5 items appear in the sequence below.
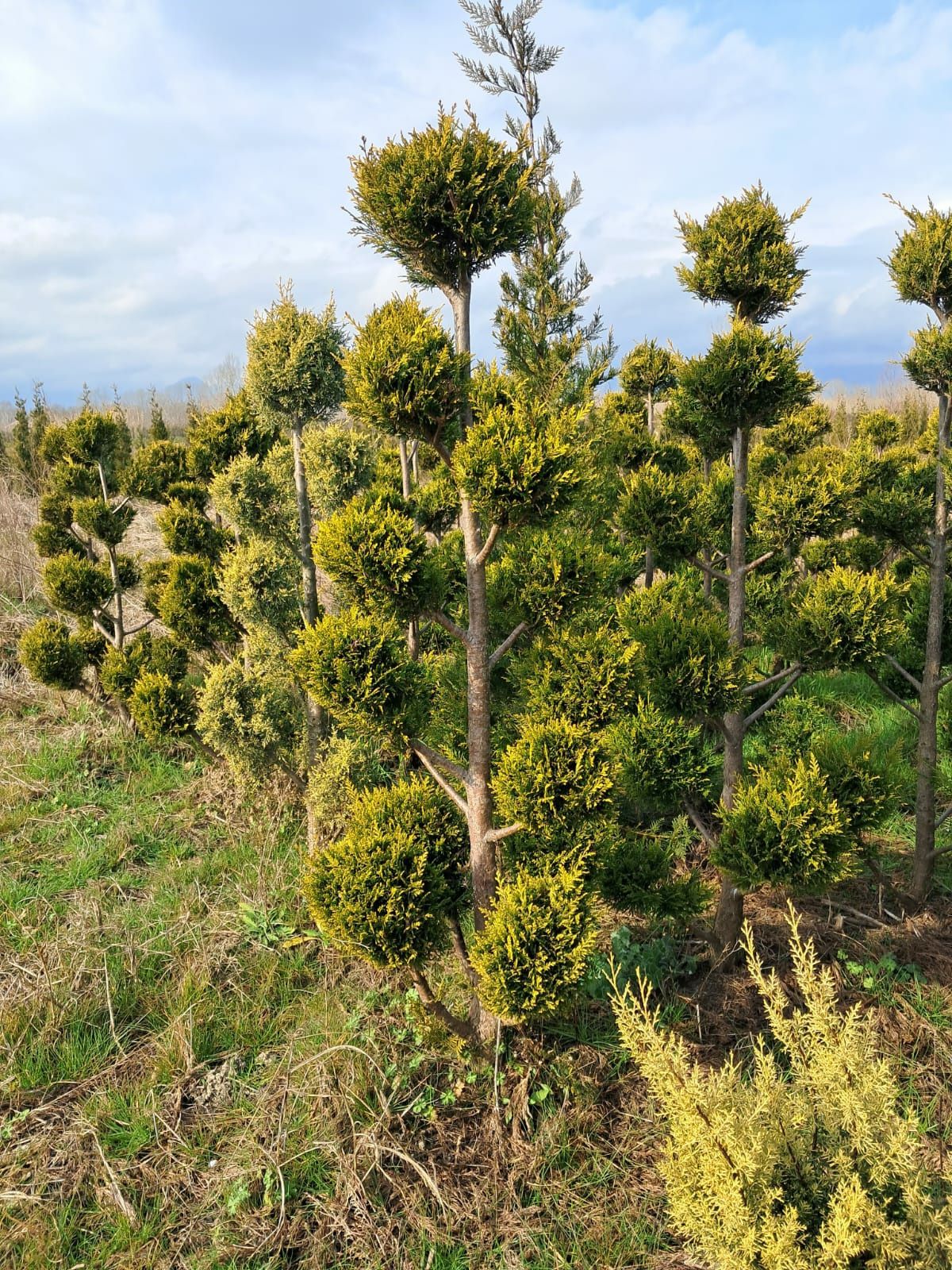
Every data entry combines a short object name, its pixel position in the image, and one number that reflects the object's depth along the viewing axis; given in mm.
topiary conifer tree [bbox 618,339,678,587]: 9148
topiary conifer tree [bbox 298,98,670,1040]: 3189
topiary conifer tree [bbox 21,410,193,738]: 6984
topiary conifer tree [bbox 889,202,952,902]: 4758
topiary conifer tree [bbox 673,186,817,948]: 4301
